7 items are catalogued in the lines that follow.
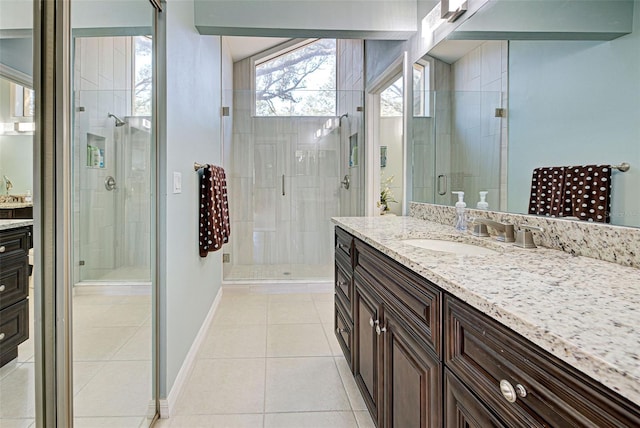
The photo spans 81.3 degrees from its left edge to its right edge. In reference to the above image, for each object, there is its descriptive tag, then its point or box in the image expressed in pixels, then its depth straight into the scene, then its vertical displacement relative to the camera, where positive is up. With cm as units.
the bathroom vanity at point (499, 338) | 52 -24
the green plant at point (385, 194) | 389 +15
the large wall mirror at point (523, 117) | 110 +39
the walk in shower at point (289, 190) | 411 +19
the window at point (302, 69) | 501 +188
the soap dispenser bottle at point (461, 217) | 195 -4
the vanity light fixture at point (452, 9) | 206 +113
